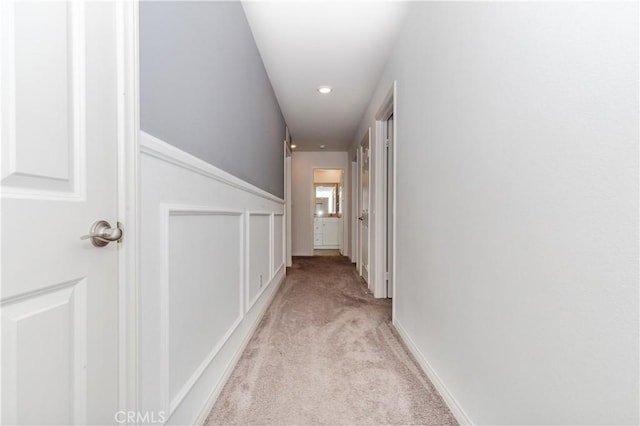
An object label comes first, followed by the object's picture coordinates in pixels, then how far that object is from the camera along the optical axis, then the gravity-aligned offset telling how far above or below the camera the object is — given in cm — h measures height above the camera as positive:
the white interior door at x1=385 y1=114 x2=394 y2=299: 315 +13
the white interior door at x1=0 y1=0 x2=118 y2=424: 54 +1
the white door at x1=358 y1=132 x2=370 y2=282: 399 +9
